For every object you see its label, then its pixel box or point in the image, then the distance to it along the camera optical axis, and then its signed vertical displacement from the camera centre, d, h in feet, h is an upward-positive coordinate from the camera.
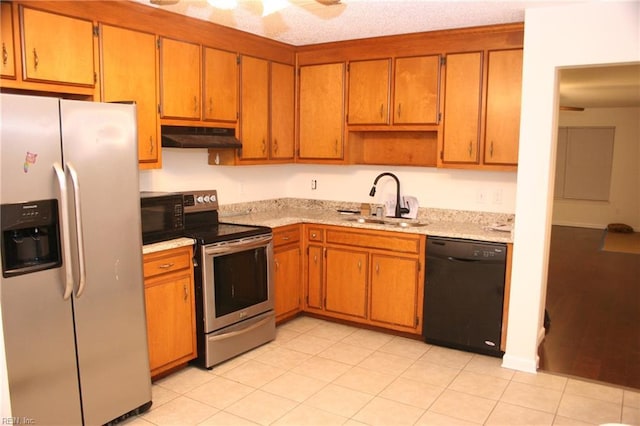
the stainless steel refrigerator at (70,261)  7.43 -1.55
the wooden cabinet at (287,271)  13.83 -2.94
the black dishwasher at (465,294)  11.96 -3.05
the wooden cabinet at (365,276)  13.11 -2.95
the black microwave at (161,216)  10.40 -1.09
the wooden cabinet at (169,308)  10.37 -3.03
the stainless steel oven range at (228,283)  11.35 -2.77
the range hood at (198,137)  11.64 +0.67
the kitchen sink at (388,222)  13.51 -1.53
